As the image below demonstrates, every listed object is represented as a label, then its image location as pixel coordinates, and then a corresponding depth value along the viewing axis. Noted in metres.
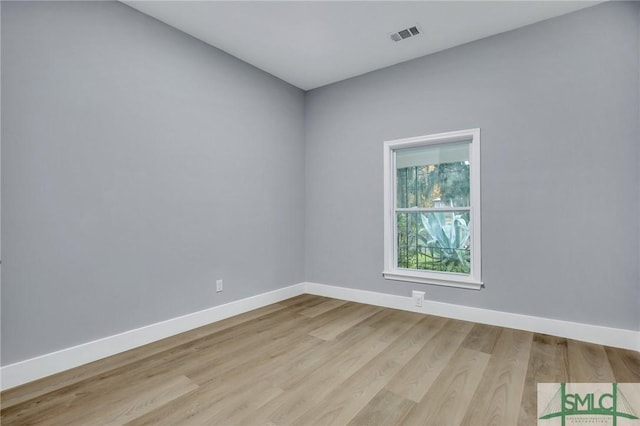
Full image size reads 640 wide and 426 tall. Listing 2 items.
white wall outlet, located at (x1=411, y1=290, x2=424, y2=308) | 3.47
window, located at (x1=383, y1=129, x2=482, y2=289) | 3.26
